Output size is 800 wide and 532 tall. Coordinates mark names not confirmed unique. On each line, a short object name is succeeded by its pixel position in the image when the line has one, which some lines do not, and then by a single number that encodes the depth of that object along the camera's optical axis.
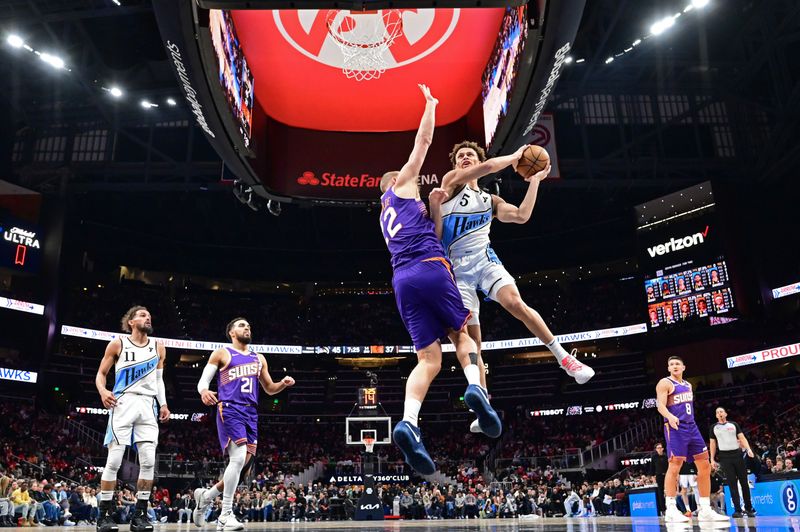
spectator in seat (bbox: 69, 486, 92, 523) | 17.38
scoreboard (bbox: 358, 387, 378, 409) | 21.60
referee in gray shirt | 10.00
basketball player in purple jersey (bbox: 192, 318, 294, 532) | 7.16
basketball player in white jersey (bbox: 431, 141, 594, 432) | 5.17
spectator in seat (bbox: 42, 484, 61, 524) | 16.52
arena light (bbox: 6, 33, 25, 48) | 17.23
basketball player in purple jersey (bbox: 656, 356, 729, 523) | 8.26
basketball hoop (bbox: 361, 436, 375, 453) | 21.23
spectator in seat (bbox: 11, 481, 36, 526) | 15.61
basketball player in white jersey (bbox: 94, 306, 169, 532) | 5.91
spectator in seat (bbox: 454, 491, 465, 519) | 22.11
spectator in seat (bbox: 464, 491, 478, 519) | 22.00
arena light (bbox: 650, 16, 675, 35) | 17.11
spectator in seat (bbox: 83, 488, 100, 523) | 17.45
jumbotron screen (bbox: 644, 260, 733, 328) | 22.86
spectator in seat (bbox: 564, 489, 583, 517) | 20.89
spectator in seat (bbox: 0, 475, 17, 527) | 14.84
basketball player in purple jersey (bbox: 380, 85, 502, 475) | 4.42
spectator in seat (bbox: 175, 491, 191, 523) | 20.63
